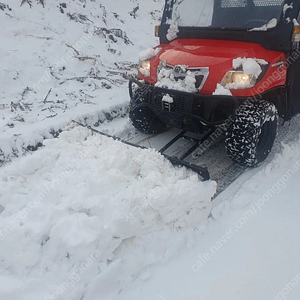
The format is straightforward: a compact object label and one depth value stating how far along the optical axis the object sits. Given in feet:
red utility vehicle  9.82
